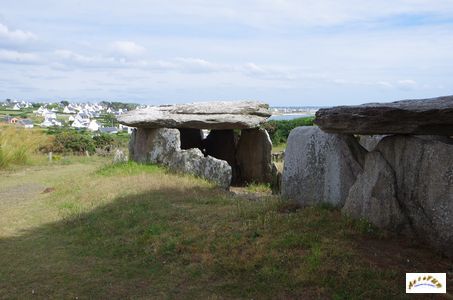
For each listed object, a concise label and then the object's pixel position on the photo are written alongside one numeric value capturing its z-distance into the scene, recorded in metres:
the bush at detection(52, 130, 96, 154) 26.64
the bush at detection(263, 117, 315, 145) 28.14
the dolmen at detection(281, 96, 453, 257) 6.98
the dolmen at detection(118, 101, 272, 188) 14.21
